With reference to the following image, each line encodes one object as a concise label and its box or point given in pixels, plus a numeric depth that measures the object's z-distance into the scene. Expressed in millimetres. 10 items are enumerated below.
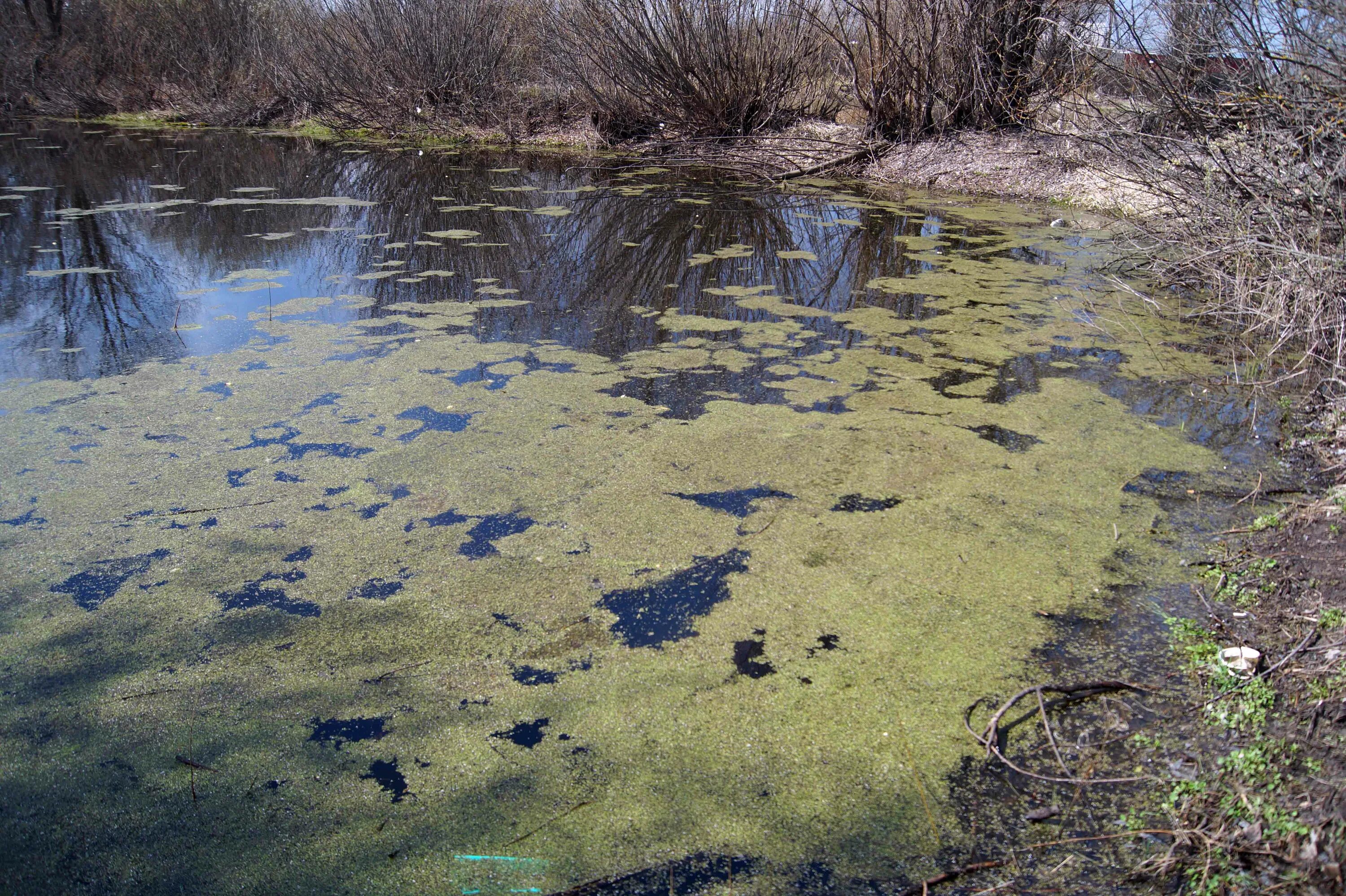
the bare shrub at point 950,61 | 7344
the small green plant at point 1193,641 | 1862
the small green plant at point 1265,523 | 2309
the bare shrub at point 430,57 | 11141
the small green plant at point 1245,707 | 1633
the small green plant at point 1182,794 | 1468
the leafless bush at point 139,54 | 13883
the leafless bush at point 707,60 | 8914
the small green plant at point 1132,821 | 1465
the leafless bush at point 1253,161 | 2961
